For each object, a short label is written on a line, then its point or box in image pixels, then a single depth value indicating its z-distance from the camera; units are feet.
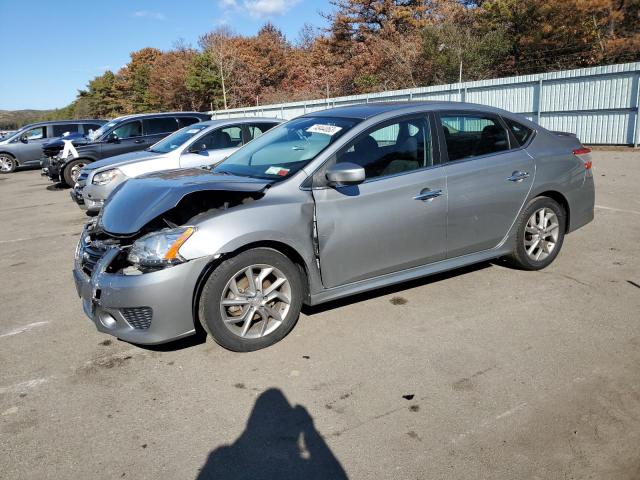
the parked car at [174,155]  28.76
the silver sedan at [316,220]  11.45
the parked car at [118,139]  43.60
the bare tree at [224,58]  162.20
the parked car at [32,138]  64.23
